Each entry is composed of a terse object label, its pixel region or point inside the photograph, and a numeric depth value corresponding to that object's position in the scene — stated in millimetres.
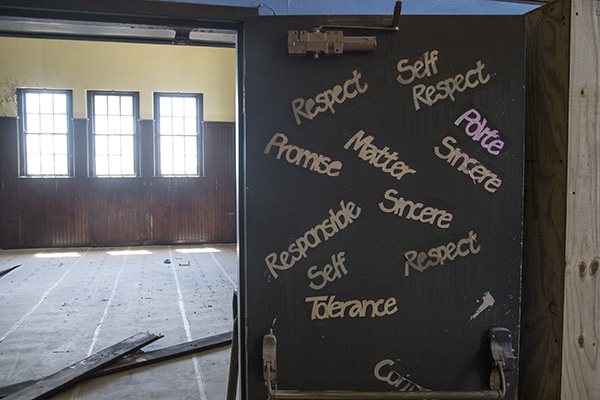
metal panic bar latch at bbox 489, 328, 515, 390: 1609
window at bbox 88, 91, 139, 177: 8266
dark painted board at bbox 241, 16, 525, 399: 1573
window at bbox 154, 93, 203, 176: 8531
